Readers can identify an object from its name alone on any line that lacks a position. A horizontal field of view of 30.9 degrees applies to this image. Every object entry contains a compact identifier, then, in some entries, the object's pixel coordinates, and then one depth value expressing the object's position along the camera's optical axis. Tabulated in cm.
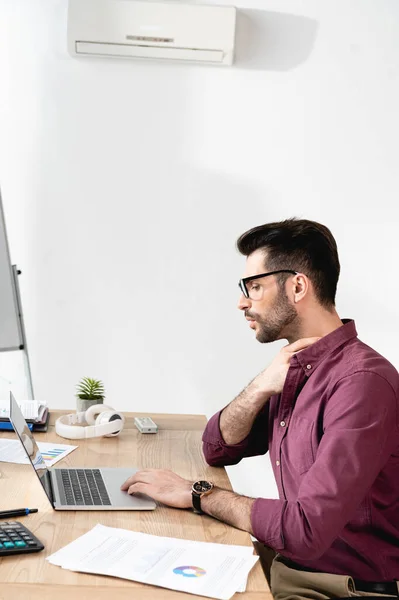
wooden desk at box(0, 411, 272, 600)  109
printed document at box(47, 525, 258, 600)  113
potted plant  229
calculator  120
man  134
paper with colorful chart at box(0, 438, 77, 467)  184
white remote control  221
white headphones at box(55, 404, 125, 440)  209
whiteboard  281
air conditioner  316
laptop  148
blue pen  141
